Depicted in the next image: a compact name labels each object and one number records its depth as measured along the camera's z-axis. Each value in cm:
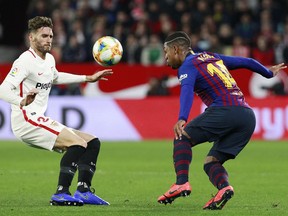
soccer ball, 1992
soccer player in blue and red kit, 1761
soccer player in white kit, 1853
